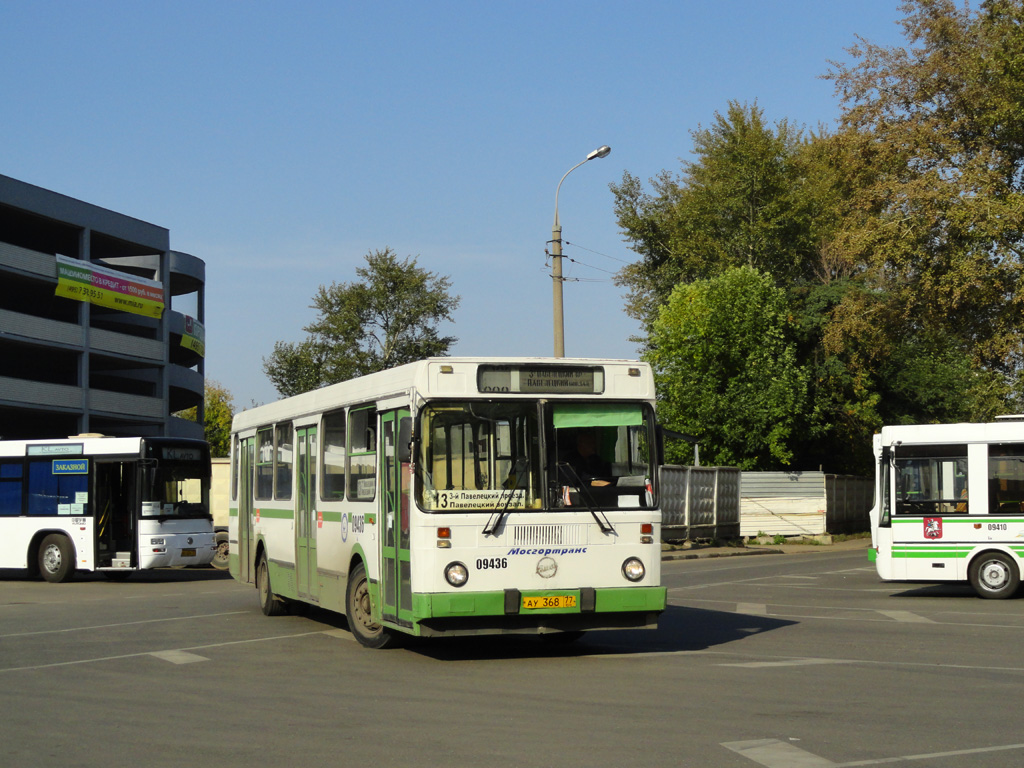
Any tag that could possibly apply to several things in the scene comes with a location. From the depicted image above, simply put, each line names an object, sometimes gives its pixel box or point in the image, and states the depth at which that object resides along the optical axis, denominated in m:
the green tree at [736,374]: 49.00
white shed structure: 42.66
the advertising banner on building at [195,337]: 67.63
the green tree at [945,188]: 32.69
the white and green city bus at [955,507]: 18.66
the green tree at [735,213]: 55.41
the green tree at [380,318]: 77.88
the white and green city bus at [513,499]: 11.23
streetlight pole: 26.00
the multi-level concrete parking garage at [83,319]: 52.06
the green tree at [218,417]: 110.00
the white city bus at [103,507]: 24.61
